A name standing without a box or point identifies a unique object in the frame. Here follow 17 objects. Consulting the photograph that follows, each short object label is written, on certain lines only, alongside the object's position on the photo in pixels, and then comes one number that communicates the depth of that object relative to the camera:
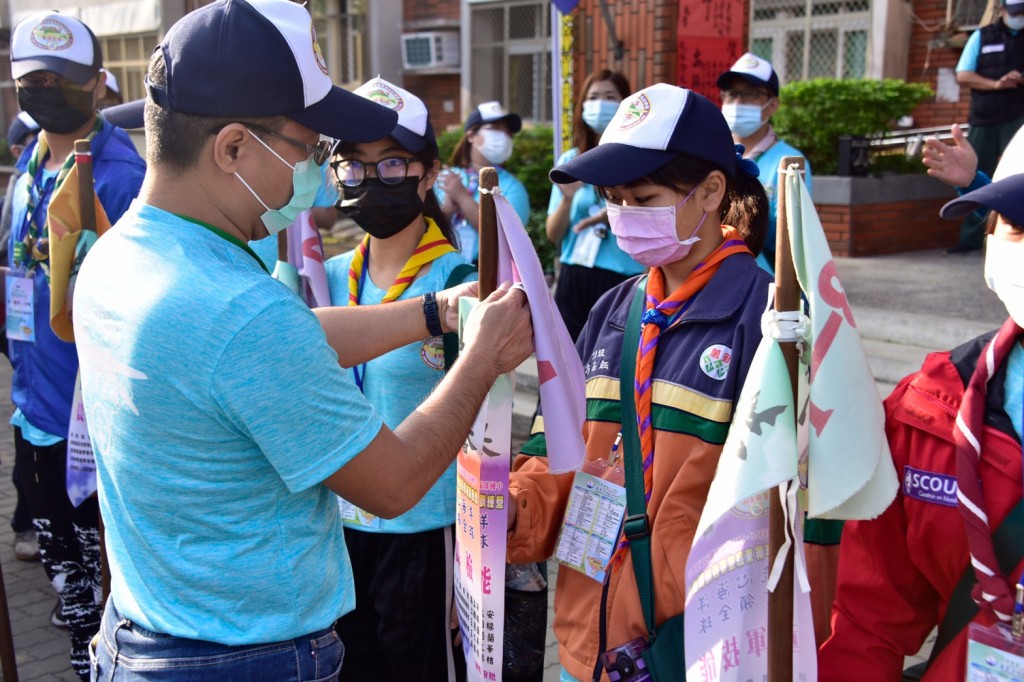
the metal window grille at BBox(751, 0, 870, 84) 14.44
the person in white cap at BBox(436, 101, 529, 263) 6.16
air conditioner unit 18.89
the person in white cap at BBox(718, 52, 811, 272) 5.55
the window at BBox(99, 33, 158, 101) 23.42
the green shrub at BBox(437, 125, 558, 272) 12.70
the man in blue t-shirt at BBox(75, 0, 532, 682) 1.84
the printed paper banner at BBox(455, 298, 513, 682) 2.46
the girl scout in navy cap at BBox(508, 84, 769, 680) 2.35
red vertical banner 8.72
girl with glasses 3.15
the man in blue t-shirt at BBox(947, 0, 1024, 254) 8.54
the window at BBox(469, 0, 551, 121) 18.36
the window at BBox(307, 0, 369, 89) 20.34
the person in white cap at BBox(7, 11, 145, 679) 4.26
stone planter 9.52
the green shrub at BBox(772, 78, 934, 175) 10.12
